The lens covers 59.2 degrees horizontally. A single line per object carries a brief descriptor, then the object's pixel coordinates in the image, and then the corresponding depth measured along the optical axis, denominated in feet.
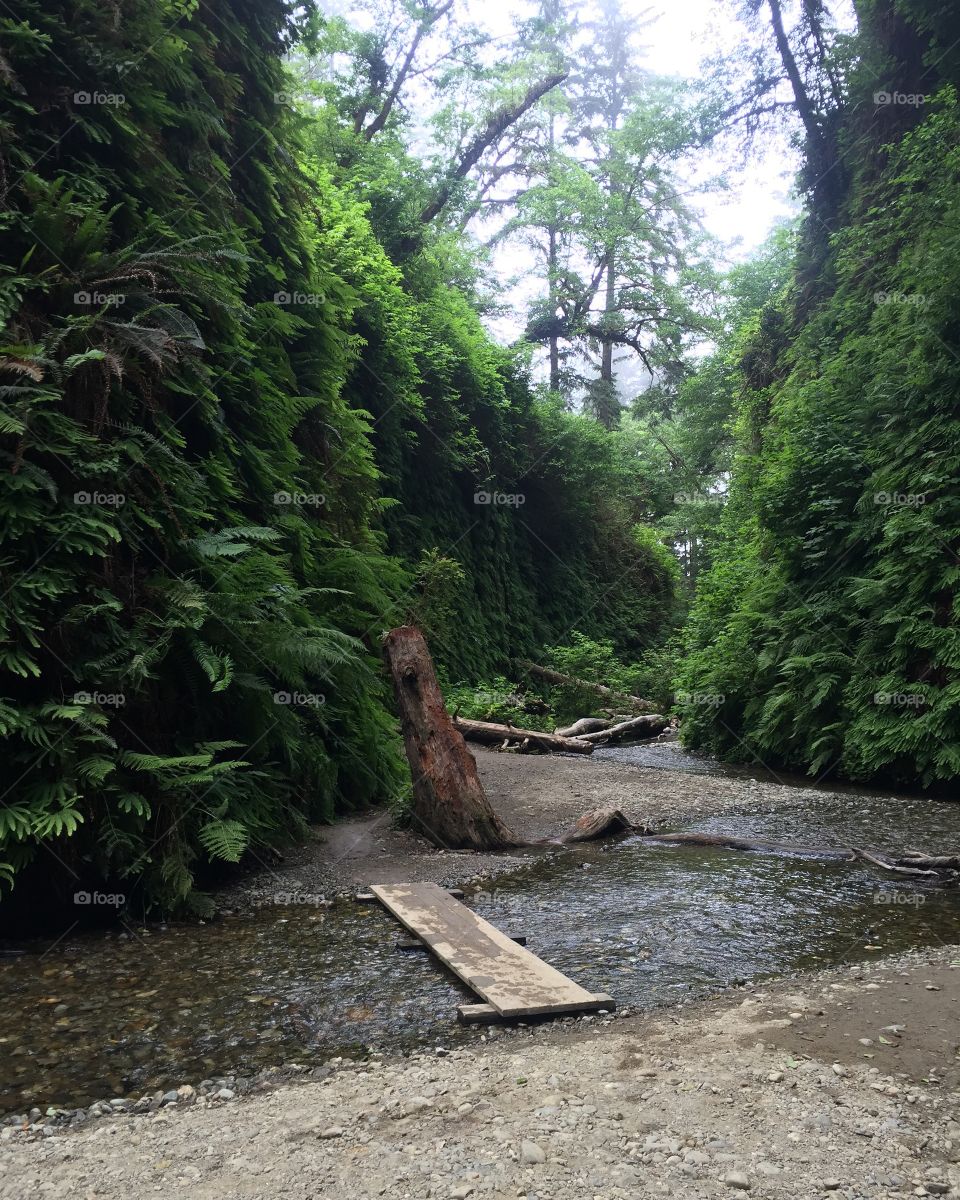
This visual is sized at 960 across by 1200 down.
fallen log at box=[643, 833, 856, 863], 20.12
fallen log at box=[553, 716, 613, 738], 46.37
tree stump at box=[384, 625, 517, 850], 21.29
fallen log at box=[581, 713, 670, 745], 46.37
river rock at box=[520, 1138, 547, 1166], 7.81
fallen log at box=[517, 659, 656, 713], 53.62
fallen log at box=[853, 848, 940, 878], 17.81
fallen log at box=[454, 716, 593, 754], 39.99
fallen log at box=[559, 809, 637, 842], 22.17
